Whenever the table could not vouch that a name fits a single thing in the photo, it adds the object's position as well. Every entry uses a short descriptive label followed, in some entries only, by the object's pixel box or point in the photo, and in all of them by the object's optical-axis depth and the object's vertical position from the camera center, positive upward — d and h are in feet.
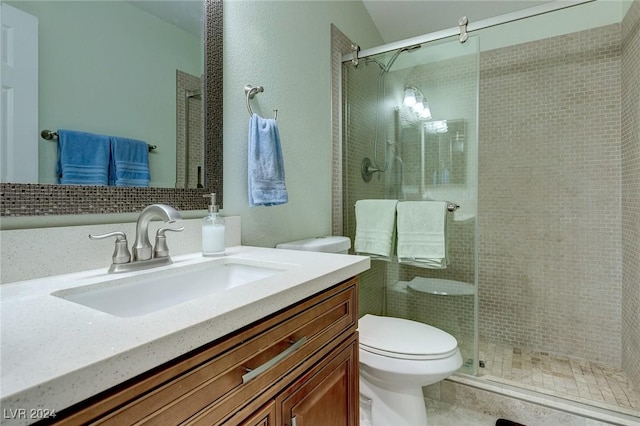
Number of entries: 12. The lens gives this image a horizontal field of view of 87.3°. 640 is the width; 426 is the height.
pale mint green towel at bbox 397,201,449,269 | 5.85 -0.39
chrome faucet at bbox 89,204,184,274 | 2.77 -0.31
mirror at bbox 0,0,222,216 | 2.50 +0.19
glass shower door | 6.17 +1.10
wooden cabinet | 1.44 -0.96
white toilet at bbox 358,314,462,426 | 4.46 -2.09
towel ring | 4.46 +1.61
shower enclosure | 6.19 +0.60
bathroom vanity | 1.25 -0.70
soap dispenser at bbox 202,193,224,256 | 3.50 -0.26
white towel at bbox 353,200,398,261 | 6.23 -0.30
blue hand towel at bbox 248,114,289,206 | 4.22 +0.61
